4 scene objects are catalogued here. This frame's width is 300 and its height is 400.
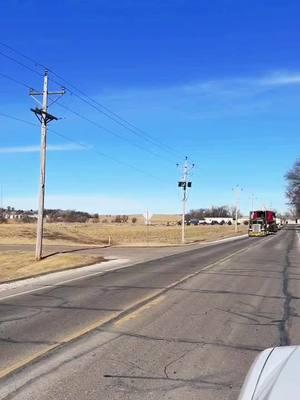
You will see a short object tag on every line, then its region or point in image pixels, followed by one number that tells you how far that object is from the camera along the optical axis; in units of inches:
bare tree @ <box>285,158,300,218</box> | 4953.3
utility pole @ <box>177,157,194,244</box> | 2207.2
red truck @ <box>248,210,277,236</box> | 2957.7
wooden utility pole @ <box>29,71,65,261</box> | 1119.6
